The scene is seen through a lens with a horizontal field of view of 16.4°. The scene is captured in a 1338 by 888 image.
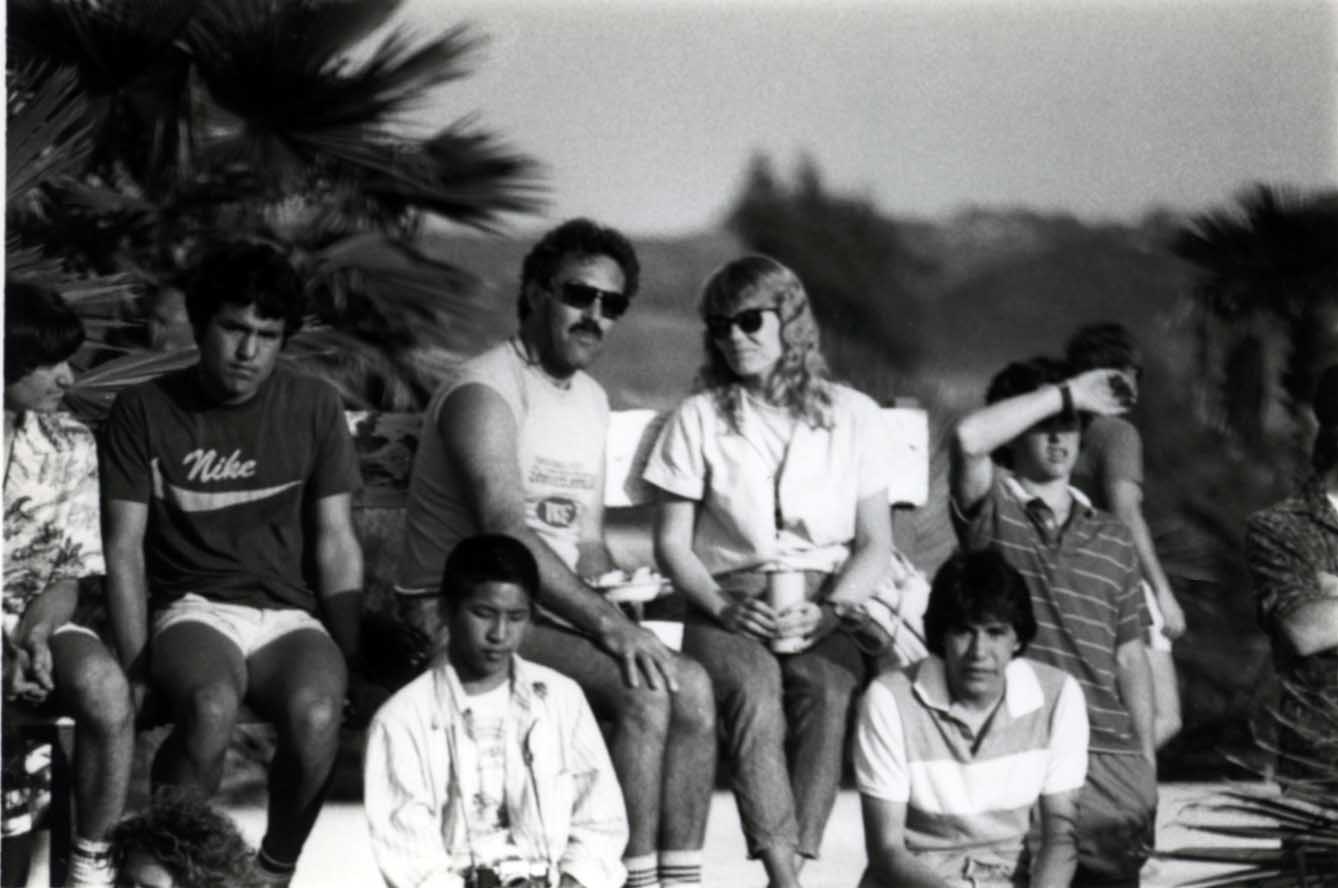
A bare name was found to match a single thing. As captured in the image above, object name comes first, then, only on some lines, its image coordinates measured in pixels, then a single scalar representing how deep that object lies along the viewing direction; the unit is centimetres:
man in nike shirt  1137
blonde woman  1175
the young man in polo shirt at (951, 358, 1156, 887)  1217
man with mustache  1154
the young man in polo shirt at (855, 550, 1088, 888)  1152
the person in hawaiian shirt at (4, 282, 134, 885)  1134
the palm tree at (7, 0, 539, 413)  1305
